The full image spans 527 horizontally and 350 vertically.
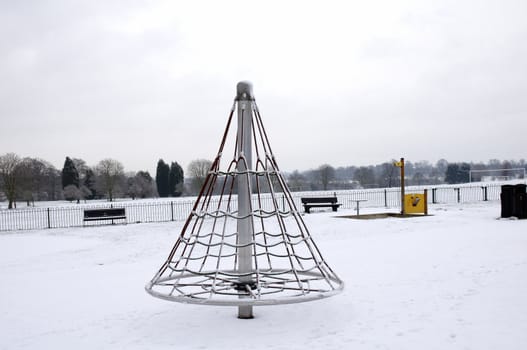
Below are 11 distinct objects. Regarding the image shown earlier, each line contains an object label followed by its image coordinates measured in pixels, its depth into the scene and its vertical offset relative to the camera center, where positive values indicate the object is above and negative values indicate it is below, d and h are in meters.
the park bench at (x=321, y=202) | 21.09 -0.98
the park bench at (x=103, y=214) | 19.58 -1.21
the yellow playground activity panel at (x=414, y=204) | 19.50 -0.99
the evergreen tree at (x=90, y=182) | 61.44 +0.19
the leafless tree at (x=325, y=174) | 72.81 +0.81
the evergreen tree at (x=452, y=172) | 77.00 +0.82
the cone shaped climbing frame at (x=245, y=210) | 5.44 -0.35
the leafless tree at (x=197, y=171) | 55.16 +1.32
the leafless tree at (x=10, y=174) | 46.12 +1.02
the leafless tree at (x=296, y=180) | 71.06 +0.02
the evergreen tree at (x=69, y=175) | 57.25 +1.02
